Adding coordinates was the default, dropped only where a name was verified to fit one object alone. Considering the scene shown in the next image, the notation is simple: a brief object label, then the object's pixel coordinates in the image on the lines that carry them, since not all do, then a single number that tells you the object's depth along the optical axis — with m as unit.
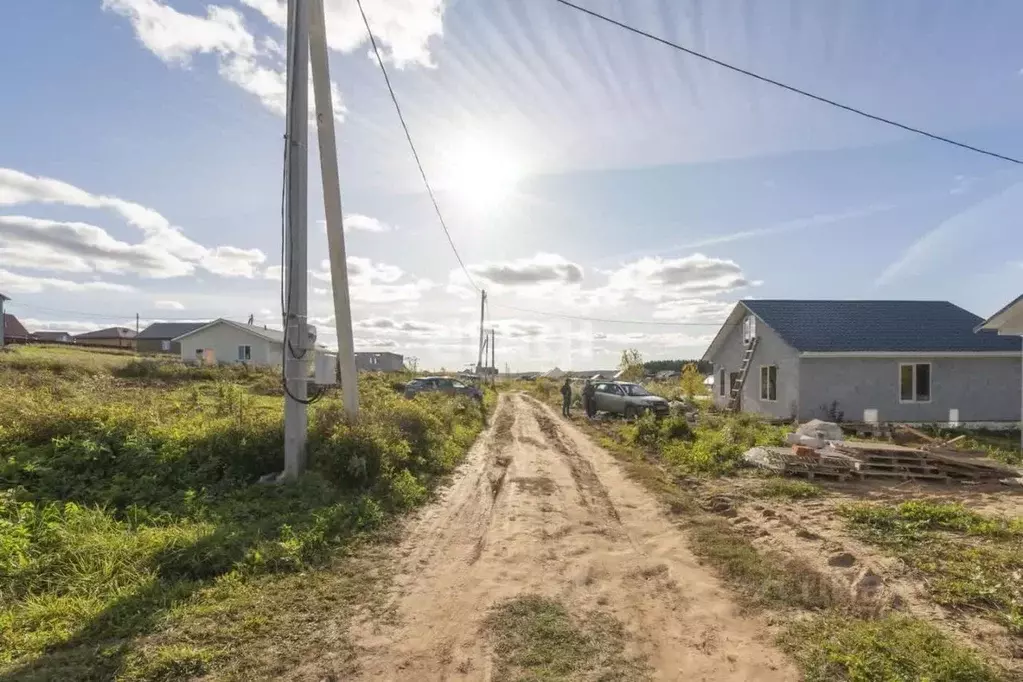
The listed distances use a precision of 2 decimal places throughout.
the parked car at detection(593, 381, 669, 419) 22.72
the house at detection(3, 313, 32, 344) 61.07
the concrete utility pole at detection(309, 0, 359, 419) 10.65
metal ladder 22.97
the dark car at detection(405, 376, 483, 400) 29.37
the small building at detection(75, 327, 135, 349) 76.25
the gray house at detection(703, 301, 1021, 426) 19.67
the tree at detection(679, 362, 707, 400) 30.80
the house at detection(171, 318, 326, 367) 47.12
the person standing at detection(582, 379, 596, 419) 25.12
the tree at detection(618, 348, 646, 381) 55.84
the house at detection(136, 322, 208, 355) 70.62
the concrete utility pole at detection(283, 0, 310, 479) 8.84
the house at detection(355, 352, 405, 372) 71.71
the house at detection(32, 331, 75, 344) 75.43
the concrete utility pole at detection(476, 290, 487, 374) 47.97
